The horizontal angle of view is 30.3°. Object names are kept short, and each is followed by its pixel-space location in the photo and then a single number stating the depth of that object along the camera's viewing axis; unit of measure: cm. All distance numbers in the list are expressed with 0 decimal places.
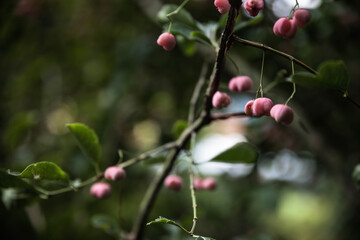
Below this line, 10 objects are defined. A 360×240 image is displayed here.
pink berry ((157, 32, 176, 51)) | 39
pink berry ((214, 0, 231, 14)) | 37
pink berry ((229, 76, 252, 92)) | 40
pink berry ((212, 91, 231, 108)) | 39
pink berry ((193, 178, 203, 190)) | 50
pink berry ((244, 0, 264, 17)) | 36
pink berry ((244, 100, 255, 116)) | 38
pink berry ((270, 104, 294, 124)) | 37
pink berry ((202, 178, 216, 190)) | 50
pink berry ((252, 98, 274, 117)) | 37
